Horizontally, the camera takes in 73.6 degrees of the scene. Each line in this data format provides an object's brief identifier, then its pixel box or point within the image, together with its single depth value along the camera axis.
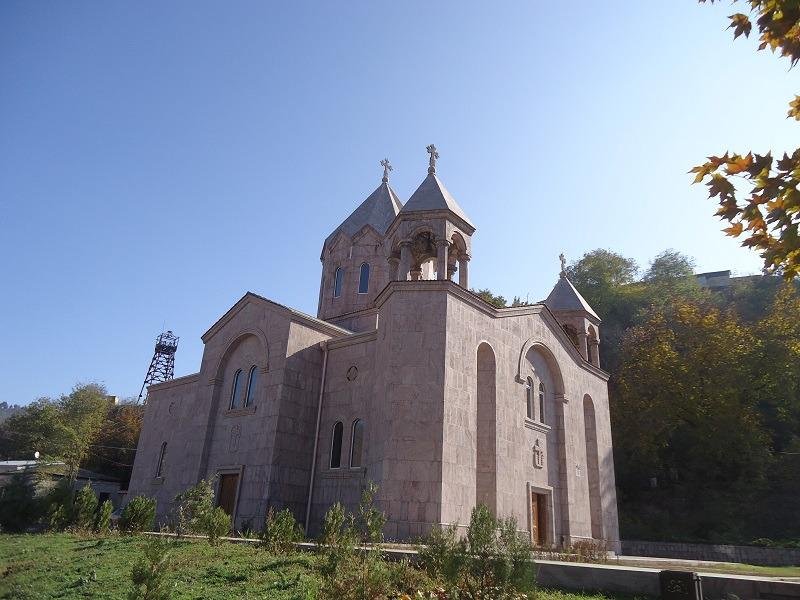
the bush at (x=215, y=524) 10.70
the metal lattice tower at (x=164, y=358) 44.41
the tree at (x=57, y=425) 36.47
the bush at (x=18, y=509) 16.02
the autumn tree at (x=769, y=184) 3.62
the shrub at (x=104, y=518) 14.04
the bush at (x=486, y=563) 6.10
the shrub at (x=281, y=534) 9.88
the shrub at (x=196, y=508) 11.08
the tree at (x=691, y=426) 24.45
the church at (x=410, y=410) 12.45
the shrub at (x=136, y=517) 13.28
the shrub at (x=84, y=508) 14.75
